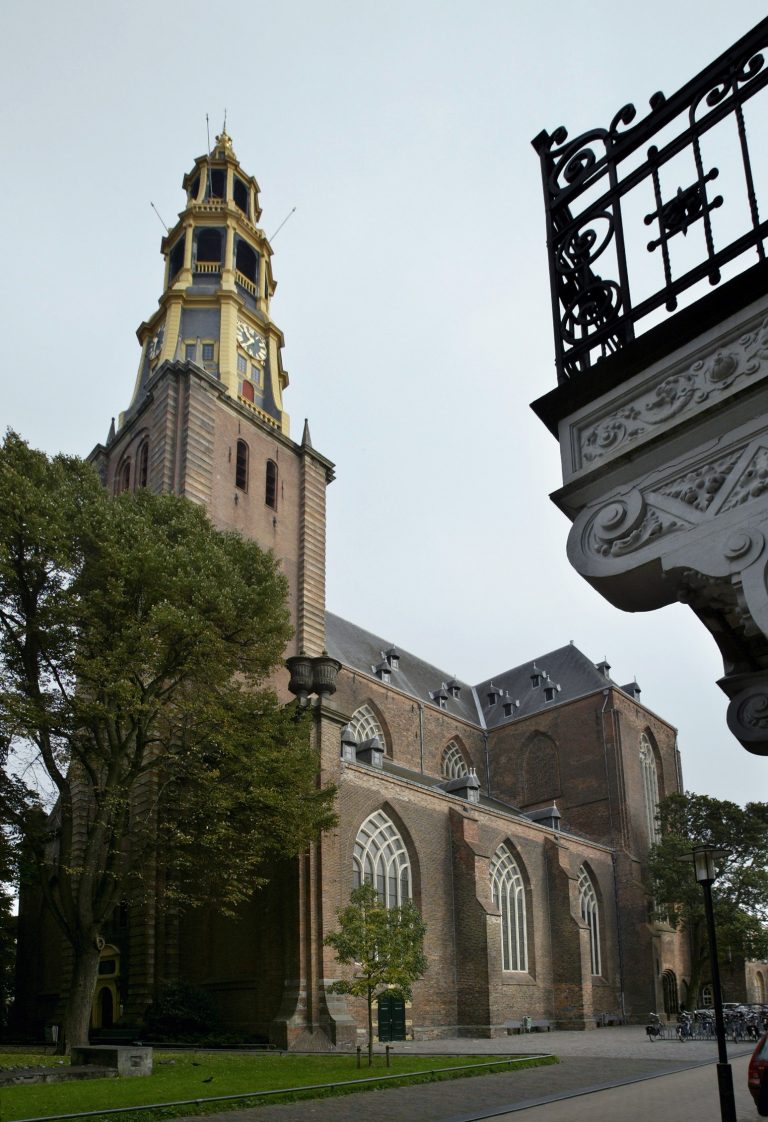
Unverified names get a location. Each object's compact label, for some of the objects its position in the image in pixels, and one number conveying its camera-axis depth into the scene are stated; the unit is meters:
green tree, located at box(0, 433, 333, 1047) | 19.08
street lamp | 8.87
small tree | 18.72
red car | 10.23
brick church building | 24.75
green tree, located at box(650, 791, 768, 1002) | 36.47
